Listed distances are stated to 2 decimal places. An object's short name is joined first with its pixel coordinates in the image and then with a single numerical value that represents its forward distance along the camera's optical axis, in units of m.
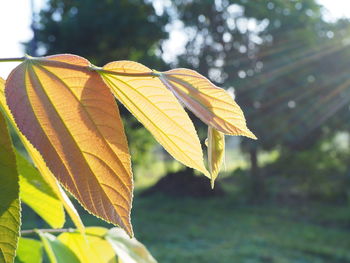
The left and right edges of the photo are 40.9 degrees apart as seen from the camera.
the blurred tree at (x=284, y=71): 6.52
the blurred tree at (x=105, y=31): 6.73
